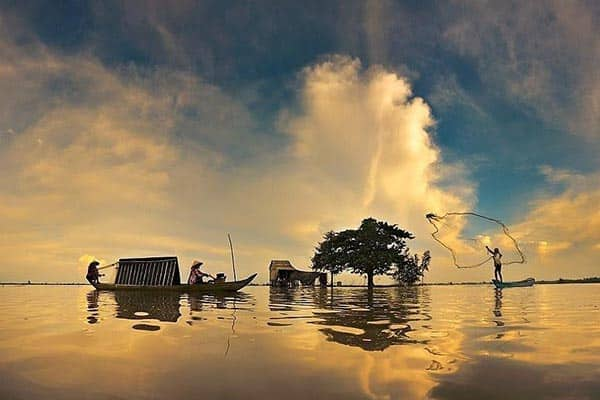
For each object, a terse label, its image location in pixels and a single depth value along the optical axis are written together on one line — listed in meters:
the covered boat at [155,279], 26.69
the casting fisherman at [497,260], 34.50
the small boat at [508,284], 34.84
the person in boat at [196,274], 27.95
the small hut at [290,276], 57.41
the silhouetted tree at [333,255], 52.78
